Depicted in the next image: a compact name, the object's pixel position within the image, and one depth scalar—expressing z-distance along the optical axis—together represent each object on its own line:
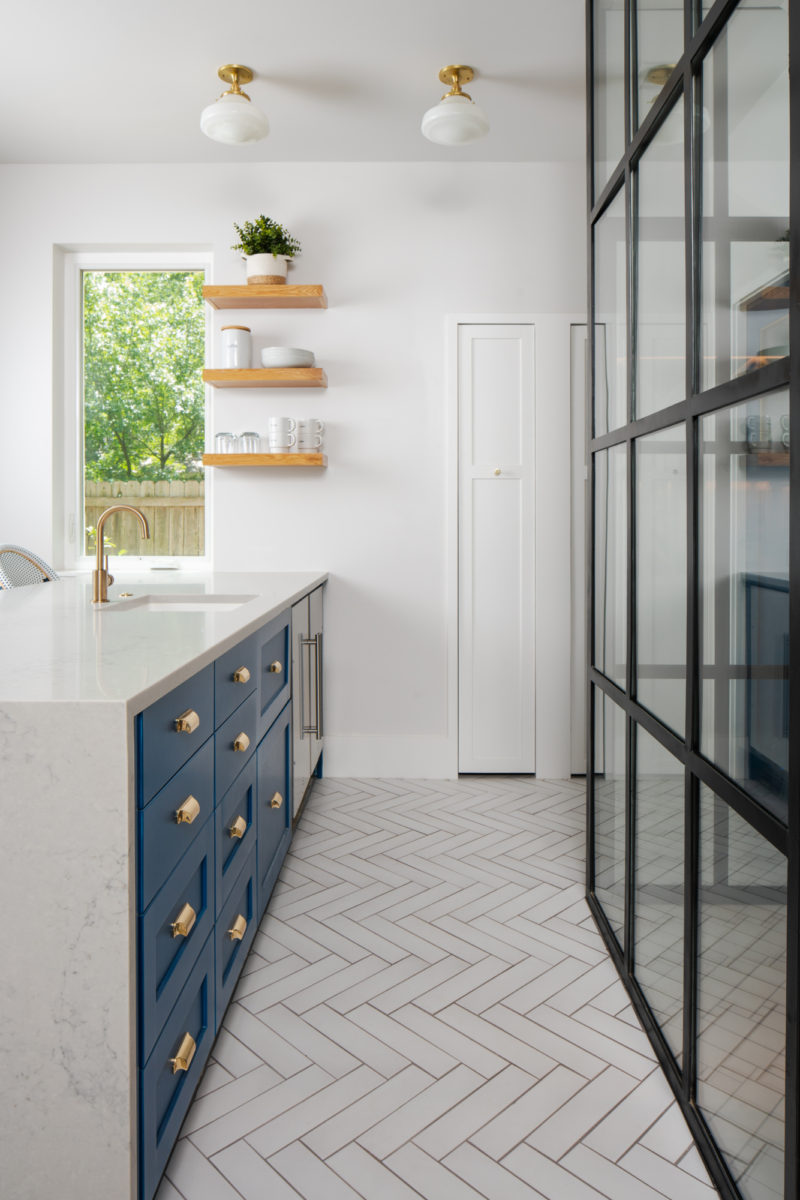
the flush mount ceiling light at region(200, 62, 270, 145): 2.68
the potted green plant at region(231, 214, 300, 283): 3.36
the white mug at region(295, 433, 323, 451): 3.44
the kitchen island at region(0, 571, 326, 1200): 1.04
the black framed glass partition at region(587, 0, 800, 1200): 1.06
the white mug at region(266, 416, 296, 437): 3.39
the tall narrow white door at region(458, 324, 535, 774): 3.50
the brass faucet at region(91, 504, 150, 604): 2.18
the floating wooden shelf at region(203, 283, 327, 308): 3.31
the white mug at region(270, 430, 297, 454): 3.40
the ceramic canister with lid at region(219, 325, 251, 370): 3.40
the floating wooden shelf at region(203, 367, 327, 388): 3.33
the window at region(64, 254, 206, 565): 3.67
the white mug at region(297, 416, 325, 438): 3.43
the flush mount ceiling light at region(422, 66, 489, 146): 2.73
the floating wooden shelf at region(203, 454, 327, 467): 3.36
